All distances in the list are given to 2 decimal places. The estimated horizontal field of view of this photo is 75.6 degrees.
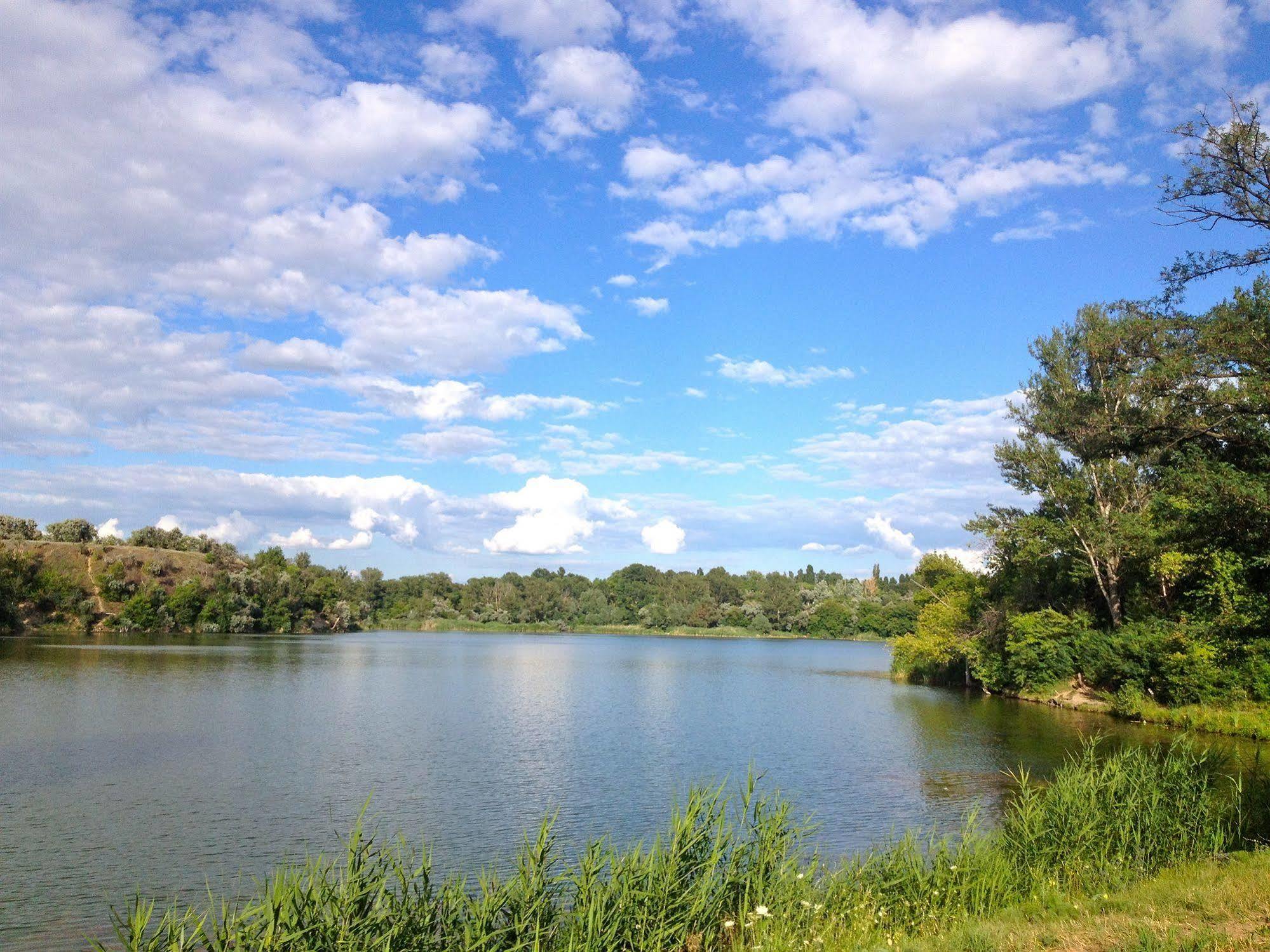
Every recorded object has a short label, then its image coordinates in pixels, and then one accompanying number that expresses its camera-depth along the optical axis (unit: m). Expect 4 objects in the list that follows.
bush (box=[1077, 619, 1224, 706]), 27.25
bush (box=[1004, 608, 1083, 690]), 36.09
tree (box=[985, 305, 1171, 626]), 33.03
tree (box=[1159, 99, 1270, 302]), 12.25
